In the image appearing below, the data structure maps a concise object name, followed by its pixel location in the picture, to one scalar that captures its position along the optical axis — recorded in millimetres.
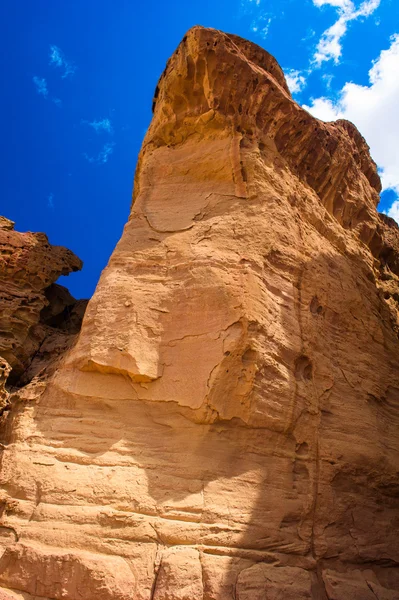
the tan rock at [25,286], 6964
